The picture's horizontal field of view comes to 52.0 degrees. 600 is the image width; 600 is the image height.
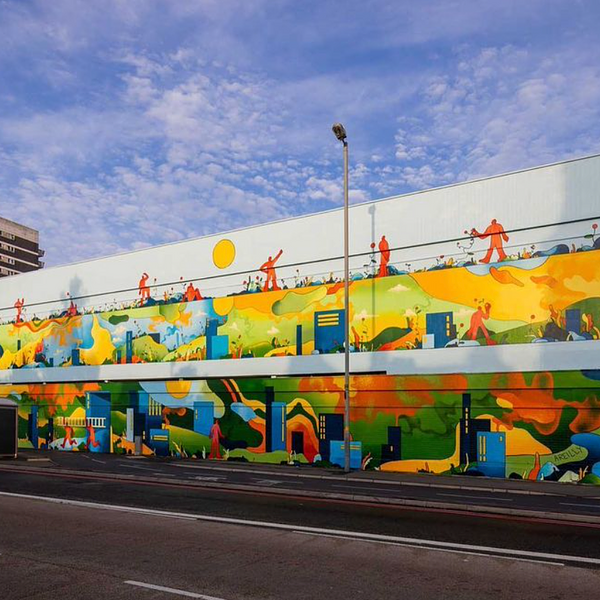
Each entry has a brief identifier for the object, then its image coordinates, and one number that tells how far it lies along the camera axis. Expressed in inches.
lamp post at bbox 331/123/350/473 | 919.7
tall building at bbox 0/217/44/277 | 4055.1
